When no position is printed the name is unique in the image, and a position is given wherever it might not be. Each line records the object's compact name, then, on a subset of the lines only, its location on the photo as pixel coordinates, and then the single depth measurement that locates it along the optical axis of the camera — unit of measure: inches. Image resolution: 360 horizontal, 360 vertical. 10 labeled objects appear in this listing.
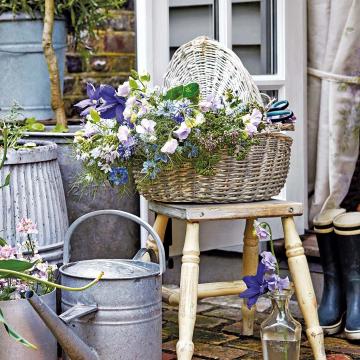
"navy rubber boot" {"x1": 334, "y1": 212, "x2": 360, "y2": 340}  182.6
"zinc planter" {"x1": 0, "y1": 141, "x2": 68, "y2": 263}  154.1
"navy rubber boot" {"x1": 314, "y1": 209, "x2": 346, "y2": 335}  186.5
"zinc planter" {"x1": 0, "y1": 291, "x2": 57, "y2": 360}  135.1
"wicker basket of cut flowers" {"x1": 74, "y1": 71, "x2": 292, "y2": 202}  149.1
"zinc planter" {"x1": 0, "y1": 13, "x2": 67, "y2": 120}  200.3
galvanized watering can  137.0
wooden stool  153.0
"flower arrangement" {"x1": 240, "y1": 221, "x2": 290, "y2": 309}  145.6
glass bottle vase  145.3
